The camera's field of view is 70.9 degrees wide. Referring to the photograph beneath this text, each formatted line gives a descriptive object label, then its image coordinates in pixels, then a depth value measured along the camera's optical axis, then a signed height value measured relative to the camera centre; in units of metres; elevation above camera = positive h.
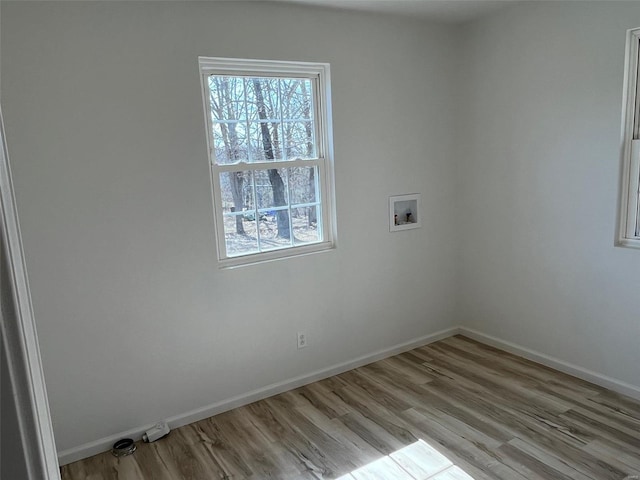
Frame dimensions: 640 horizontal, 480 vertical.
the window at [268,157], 2.79 +0.09
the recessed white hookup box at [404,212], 3.50 -0.38
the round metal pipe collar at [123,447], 2.53 -1.51
